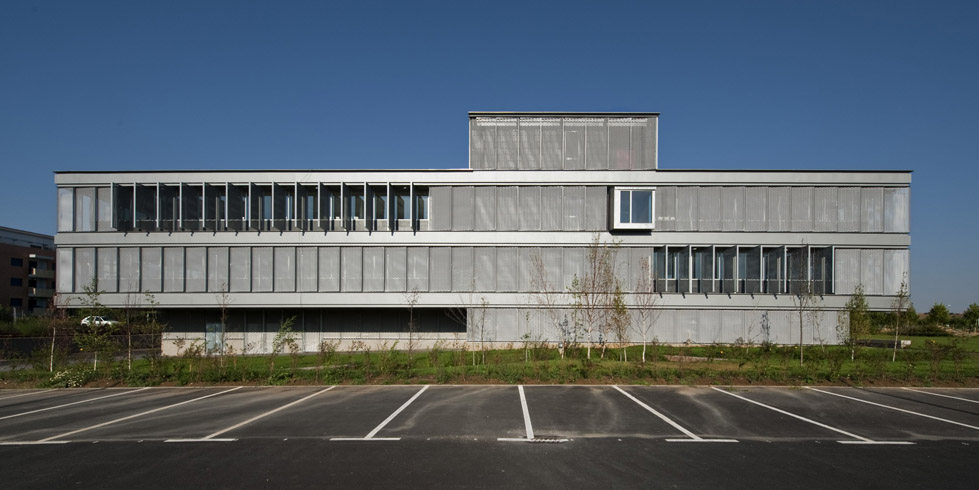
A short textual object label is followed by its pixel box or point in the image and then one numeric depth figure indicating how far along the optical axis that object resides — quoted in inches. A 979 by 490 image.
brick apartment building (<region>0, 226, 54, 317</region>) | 2495.1
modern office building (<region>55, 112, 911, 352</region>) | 1115.9
